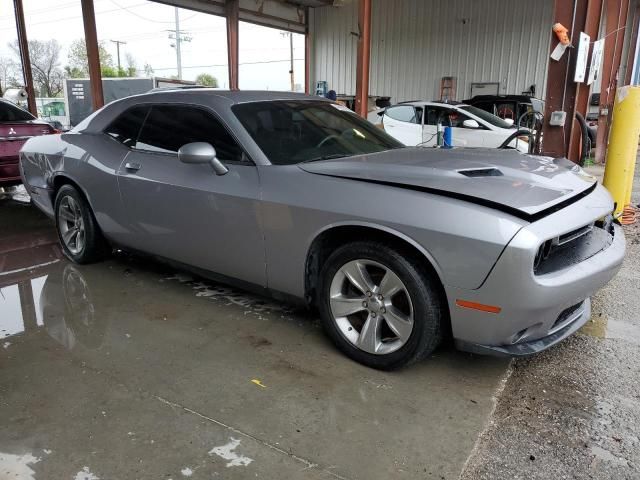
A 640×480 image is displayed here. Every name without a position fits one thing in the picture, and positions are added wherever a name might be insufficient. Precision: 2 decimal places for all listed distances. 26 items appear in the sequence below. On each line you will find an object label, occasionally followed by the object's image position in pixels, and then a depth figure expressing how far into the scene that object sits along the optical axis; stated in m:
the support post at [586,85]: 6.27
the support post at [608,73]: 11.60
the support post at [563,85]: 5.90
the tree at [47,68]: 35.75
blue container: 8.71
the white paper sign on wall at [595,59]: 6.44
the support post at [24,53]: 11.19
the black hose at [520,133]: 5.45
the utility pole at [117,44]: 59.73
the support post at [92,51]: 10.38
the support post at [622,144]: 5.35
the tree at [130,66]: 55.14
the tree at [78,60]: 46.22
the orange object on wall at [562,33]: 5.74
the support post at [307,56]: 22.19
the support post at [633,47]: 16.48
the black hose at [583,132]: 6.26
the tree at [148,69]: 52.91
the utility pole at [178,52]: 40.58
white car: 10.04
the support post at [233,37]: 17.02
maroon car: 6.34
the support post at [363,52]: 8.88
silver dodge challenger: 2.26
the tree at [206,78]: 52.12
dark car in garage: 11.77
